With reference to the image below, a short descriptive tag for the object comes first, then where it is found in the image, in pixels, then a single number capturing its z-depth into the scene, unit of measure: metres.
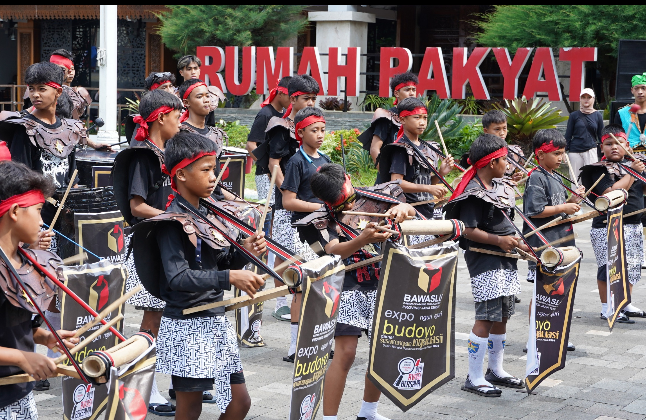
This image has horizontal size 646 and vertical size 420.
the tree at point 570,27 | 18.50
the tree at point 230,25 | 23.02
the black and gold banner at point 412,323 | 4.71
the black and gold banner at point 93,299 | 4.81
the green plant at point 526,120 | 16.88
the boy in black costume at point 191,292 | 3.94
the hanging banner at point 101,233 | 5.75
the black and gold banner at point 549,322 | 5.67
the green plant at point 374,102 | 20.61
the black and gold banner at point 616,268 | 7.07
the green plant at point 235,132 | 19.67
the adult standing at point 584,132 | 13.45
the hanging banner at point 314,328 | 4.04
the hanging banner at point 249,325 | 6.50
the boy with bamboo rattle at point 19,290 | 3.23
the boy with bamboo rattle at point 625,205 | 7.93
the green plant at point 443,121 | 16.36
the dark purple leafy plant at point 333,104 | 21.11
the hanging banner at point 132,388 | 3.43
